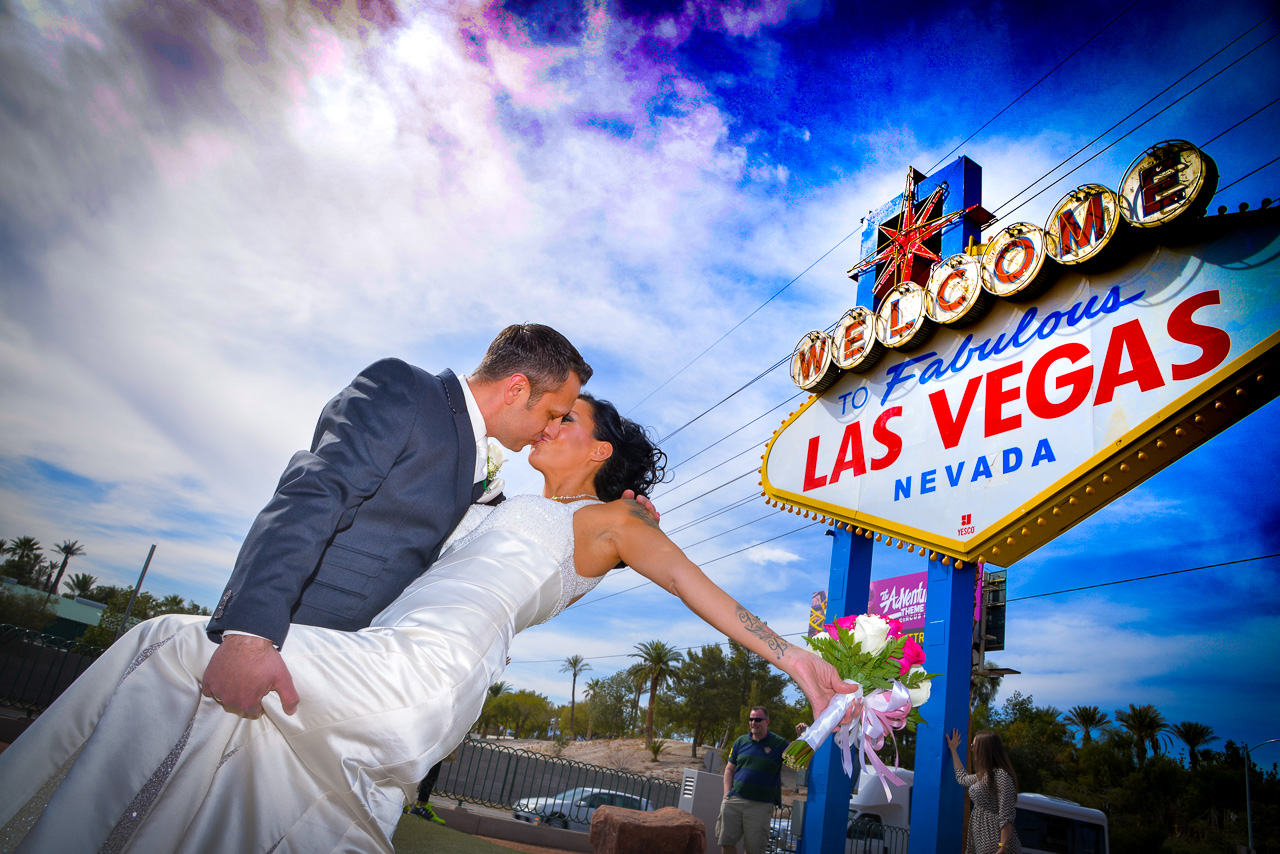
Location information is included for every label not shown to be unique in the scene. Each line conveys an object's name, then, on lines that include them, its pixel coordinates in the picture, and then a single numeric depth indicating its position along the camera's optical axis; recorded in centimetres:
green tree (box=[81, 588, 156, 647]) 3573
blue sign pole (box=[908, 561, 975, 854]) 602
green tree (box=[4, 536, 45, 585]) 6127
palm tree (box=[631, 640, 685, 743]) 4825
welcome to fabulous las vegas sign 542
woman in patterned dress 653
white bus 1232
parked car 1351
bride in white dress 158
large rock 821
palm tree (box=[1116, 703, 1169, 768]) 4367
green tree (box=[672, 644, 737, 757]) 4712
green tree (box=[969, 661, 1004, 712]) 4599
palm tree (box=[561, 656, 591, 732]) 6178
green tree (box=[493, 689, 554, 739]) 7088
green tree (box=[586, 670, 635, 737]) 5547
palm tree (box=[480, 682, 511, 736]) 6485
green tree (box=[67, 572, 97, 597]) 6794
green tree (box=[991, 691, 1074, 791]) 3479
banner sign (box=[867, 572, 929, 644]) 2273
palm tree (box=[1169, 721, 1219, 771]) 4250
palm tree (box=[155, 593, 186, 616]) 5026
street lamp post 2833
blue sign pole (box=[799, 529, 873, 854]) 722
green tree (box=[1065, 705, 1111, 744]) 4619
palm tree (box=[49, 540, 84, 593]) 6835
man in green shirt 781
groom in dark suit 163
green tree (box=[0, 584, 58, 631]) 3120
